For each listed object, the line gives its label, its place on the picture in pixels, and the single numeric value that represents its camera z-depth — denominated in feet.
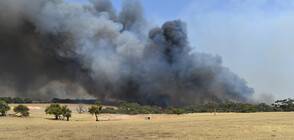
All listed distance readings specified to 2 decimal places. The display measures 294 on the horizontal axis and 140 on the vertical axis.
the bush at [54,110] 133.18
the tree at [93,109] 143.25
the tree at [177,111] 193.84
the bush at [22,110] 132.36
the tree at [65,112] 135.05
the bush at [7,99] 259.33
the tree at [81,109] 233.31
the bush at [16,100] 272.31
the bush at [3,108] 125.29
